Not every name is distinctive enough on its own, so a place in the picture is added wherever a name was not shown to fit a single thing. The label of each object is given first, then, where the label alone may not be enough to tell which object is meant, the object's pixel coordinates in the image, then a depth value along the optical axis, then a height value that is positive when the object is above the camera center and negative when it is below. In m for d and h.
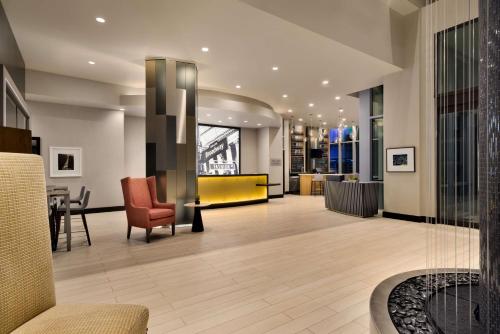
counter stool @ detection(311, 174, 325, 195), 13.61 -0.95
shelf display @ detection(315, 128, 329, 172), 16.52 +0.60
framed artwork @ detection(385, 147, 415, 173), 6.55 +0.21
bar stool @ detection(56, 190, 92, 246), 4.56 -0.70
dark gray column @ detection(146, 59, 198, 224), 6.09 +0.80
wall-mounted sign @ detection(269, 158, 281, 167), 12.65 +0.29
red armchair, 4.84 -0.72
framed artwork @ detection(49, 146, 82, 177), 7.68 +0.23
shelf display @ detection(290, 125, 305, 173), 15.52 +1.10
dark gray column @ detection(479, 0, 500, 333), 1.54 +0.01
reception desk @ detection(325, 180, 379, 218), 7.03 -0.81
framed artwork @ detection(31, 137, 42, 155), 7.38 +0.66
